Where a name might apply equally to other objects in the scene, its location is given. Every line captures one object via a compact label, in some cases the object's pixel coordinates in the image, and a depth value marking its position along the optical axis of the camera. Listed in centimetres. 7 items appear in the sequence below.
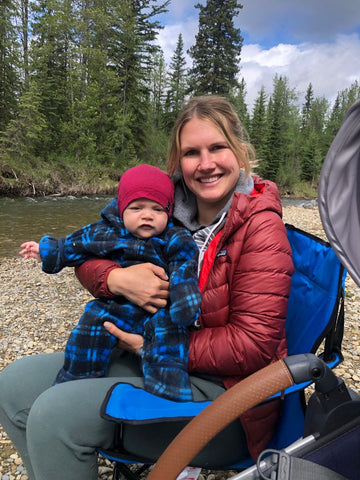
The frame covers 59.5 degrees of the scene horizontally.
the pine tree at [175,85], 3808
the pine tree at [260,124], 4550
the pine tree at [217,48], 2822
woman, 132
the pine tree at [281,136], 4544
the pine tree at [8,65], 2375
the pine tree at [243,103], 4679
